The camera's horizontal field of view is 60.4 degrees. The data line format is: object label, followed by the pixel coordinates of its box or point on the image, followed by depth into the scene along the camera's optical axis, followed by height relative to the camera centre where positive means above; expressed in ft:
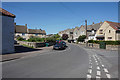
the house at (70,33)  270.61 +18.42
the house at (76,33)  231.71 +16.89
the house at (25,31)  188.95 +17.65
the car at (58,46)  72.81 -4.06
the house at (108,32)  119.55 +11.10
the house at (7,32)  47.11 +3.87
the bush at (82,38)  160.54 +3.81
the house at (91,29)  170.24 +20.37
